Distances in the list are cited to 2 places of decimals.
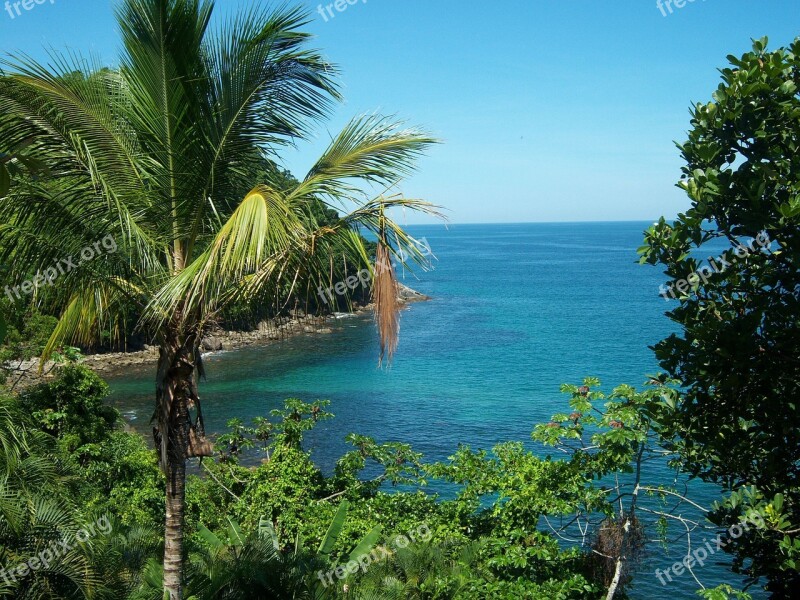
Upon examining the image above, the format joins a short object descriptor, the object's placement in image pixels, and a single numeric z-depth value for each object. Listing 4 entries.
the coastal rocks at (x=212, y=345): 43.75
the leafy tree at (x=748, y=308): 4.57
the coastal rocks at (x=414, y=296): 68.78
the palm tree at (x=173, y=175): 5.50
